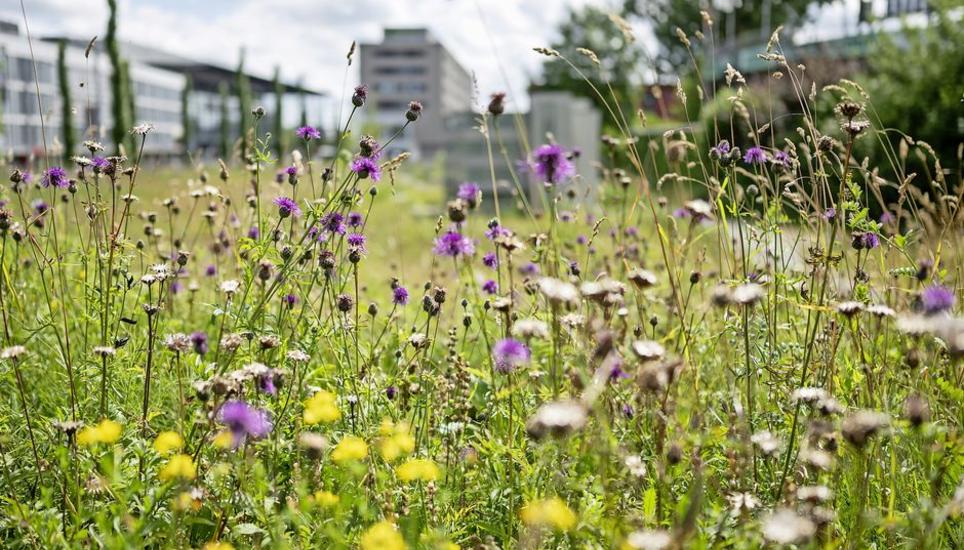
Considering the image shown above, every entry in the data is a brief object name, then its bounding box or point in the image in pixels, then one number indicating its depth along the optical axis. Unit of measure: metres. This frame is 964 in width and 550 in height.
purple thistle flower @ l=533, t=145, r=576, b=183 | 2.33
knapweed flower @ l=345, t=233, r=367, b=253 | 2.21
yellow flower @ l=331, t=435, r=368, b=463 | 1.32
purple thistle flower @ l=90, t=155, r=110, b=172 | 2.14
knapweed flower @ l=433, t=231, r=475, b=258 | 2.48
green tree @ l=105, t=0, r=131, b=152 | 23.55
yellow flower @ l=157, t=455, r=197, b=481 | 1.30
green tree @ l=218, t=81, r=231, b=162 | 39.28
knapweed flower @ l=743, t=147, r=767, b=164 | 2.42
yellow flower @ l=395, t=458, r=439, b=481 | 1.43
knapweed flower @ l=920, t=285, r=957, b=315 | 1.38
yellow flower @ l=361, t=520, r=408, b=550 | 1.20
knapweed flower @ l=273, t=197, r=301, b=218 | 2.23
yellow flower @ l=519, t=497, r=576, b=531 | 1.18
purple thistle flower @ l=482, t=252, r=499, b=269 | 2.47
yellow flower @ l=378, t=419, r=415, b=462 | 1.42
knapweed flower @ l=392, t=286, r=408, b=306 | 2.21
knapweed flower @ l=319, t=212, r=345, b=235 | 2.22
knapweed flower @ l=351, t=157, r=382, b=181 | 2.18
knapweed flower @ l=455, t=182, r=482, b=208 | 2.77
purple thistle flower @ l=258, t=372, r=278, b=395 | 1.60
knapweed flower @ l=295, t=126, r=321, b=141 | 2.33
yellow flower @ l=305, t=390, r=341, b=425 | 1.44
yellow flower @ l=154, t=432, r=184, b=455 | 1.40
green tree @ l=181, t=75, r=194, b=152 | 37.47
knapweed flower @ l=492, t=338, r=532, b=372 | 1.41
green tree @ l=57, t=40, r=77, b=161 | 25.84
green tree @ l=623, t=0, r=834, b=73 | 38.59
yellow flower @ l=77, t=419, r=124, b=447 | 1.38
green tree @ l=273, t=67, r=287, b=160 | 35.48
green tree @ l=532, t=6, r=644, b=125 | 39.09
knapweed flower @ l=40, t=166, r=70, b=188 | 2.40
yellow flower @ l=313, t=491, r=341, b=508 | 1.34
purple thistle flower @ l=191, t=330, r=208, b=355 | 1.60
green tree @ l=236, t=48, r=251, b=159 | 32.83
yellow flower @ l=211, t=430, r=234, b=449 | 1.41
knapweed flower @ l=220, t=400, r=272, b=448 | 1.36
